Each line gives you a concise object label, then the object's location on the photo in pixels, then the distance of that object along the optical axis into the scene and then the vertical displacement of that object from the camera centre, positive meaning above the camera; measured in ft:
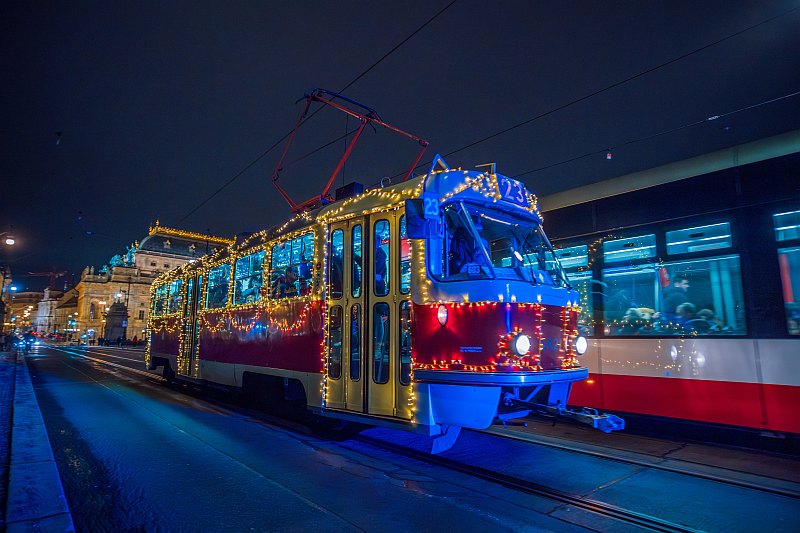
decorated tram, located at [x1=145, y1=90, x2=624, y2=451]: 16.78 +0.82
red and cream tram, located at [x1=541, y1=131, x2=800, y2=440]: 19.67 +1.83
